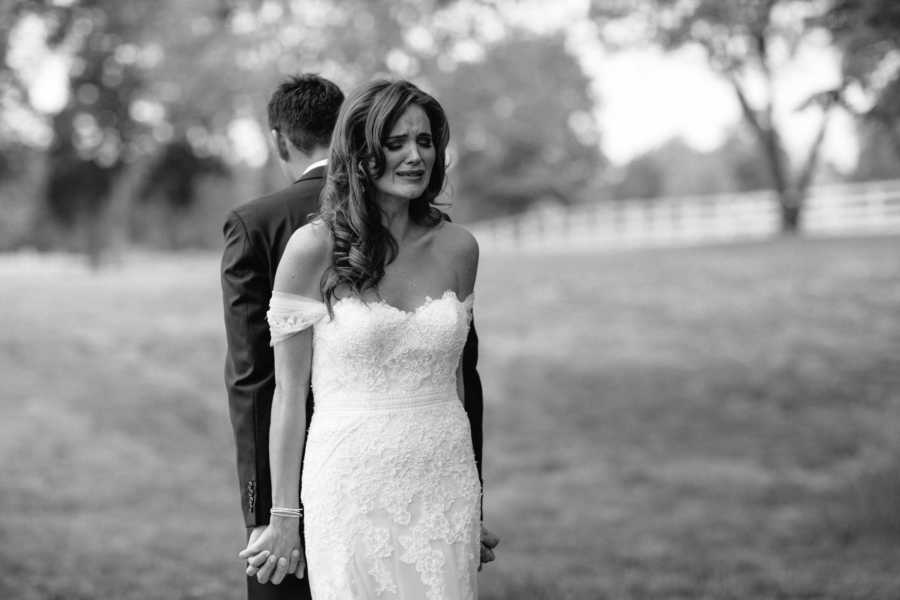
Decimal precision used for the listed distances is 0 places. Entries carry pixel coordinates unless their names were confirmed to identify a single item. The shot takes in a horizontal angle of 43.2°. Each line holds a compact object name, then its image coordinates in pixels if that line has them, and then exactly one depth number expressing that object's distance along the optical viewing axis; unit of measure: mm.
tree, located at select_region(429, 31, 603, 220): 21375
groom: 3371
